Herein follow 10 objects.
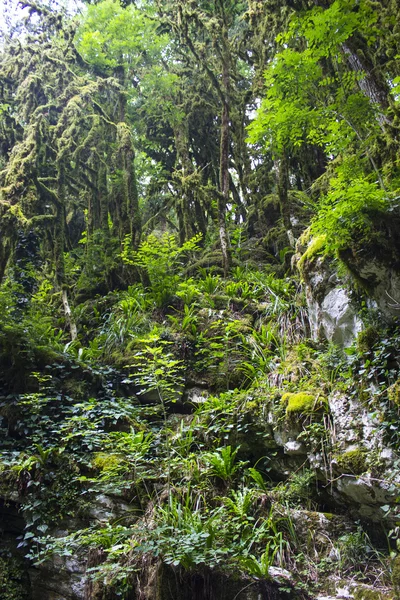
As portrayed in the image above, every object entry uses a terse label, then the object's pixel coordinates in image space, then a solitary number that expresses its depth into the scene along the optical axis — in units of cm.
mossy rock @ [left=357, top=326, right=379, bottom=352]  435
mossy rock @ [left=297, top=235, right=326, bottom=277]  535
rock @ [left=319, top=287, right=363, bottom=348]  479
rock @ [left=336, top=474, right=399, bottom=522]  371
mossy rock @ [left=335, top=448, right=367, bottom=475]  395
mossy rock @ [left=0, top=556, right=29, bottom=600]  417
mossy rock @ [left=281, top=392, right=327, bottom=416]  466
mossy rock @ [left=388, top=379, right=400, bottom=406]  380
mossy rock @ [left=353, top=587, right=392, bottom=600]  325
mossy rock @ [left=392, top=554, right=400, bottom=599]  316
